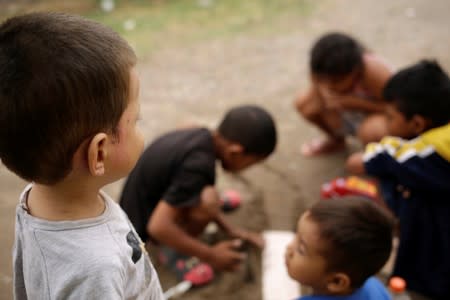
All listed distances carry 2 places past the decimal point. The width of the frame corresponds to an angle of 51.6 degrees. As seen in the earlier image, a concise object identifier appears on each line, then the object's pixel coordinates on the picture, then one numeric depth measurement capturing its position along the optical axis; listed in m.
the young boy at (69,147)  0.79
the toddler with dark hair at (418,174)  1.92
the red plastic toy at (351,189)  2.39
